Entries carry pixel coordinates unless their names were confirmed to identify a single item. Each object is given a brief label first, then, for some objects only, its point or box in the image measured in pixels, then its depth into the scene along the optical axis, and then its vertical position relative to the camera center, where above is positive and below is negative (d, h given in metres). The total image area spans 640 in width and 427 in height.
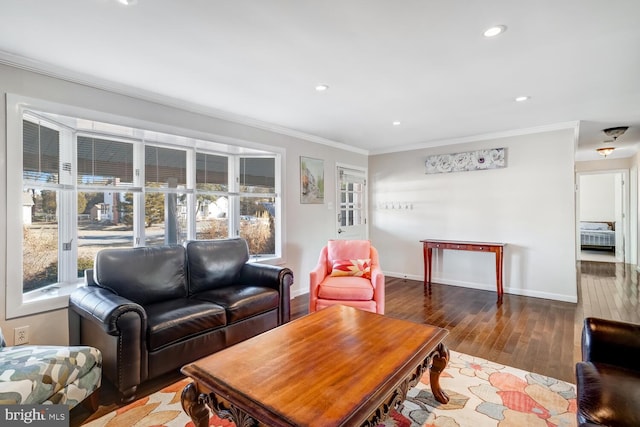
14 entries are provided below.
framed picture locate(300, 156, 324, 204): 4.65 +0.53
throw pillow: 3.48 -0.63
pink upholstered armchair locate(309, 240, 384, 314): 3.13 -0.72
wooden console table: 4.28 -0.52
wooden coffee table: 1.20 -0.75
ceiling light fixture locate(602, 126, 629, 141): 4.28 +1.17
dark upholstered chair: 1.15 -0.74
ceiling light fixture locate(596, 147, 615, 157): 5.18 +1.07
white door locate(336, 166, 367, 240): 5.42 +0.20
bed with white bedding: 7.94 -0.60
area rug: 1.78 -1.21
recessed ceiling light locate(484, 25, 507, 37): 1.95 +1.19
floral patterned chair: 1.48 -0.85
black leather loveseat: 1.99 -0.74
